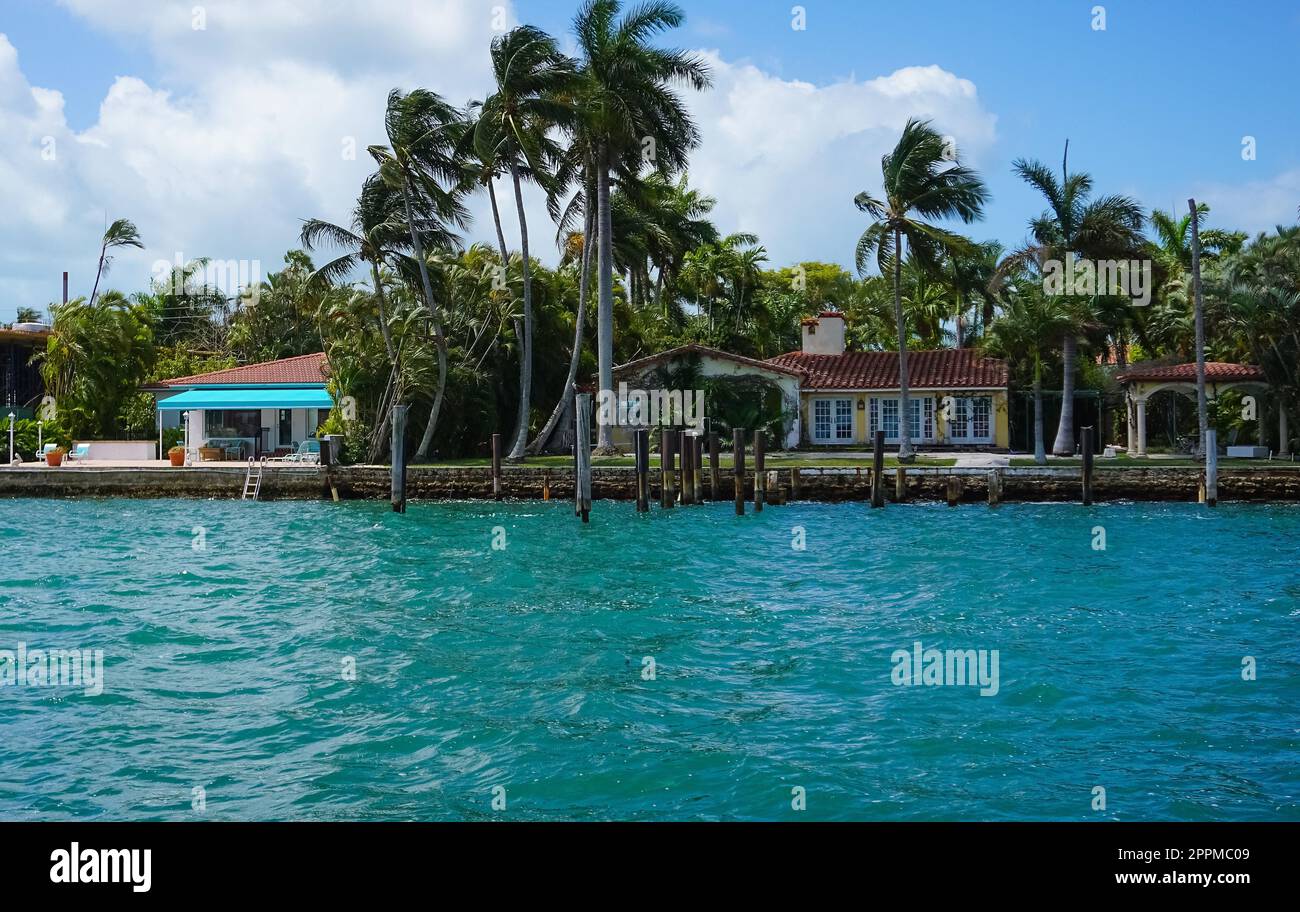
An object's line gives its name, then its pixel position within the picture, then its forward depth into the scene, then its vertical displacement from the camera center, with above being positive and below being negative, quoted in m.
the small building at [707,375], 46.38 +3.27
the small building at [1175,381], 42.59 +2.69
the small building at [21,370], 55.31 +4.35
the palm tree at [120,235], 61.50 +11.92
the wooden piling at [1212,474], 33.38 -0.59
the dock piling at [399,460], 34.44 -0.09
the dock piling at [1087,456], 32.69 -0.05
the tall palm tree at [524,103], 42.19 +13.02
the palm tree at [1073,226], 43.09 +8.57
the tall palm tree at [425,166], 43.06 +11.08
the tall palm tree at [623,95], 43.06 +13.55
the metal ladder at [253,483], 39.16 -0.86
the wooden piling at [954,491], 34.84 -1.09
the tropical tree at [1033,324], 41.50 +4.71
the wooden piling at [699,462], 35.62 -0.20
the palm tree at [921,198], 42.31 +9.53
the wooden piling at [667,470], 33.91 -0.41
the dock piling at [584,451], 30.97 +0.14
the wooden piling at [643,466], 31.88 -0.28
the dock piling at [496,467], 35.06 -0.32
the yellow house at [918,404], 46.81 +2.08
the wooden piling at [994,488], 34.69 -1.00
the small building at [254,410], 44.66 +1.91
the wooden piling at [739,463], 31.99 -0.22
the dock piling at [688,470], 34.59 -0.45
